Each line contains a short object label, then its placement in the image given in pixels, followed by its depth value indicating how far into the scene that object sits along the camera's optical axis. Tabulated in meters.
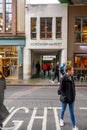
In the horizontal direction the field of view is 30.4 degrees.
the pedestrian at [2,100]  3.66
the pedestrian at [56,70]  12.92
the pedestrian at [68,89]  4.26
